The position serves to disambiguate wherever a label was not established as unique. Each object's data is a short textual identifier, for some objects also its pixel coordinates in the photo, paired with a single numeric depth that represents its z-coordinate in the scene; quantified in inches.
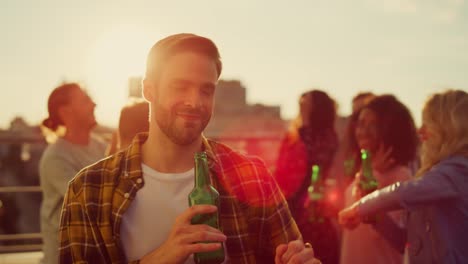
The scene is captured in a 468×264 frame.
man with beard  79.5
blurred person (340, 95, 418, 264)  152.0
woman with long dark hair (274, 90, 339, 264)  193.0
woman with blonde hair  115.1
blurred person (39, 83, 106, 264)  152.4
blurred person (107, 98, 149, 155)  135.7
